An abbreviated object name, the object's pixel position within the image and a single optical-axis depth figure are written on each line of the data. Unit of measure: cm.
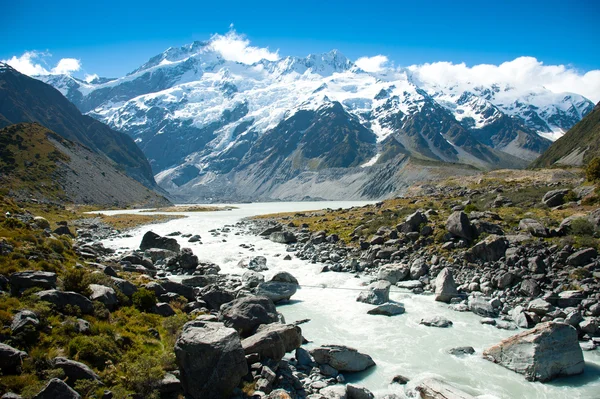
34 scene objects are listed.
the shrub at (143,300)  2114
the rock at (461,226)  3762
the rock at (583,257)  2889
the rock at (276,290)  2980
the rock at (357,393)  1534
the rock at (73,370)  1270
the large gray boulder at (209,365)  1378
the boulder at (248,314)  2036
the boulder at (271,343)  1708
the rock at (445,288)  2850
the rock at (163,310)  2139
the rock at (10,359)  1194
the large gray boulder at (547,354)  1753
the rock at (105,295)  1898
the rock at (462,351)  2019
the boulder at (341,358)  1802
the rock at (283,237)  6141
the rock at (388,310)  2634
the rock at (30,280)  1680
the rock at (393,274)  3409
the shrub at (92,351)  1395
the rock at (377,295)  2884
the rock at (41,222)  3841
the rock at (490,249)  3324
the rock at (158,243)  5109
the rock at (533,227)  3444
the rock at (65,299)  1639
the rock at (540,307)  2320
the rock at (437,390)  1483
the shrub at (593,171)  5619
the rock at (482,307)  2511
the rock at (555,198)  4488
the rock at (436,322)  2397
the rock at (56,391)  1093
